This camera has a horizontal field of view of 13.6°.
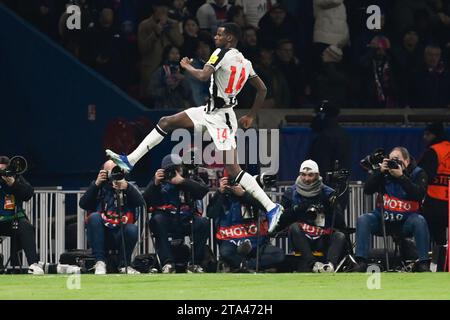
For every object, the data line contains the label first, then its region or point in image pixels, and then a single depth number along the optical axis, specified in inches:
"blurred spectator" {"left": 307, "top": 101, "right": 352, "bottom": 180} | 949.2
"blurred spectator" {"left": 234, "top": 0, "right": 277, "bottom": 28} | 1090.7
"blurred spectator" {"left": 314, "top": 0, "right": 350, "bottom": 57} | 1072.8
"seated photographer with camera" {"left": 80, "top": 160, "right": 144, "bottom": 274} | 868.6
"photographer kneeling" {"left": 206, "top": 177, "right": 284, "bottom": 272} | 872.3
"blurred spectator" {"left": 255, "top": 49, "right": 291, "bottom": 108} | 1039.0
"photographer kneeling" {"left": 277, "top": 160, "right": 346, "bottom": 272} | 863.1
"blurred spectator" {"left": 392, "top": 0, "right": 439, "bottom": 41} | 1098.7
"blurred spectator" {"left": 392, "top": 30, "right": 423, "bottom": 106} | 1072.2
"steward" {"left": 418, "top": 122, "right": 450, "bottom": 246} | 912.9
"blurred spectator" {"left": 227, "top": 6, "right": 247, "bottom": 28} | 1062.4
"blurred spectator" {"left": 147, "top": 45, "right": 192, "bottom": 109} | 1025.5
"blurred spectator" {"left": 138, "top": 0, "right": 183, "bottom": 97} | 1047.0
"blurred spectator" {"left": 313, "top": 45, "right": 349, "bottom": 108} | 1050.7
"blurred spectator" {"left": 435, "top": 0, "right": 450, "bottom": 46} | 1105.9
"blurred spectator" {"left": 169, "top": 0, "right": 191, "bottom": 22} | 1066.1
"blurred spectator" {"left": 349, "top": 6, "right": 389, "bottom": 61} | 1079.0
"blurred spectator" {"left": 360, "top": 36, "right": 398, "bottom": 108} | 1066.7
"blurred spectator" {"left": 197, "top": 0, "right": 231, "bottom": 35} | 1075.3
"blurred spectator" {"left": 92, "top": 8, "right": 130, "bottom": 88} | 1049.5
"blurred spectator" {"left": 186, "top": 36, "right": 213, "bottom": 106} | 1028.5
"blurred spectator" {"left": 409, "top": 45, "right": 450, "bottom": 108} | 1069.8
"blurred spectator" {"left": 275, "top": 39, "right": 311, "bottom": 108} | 1056.2
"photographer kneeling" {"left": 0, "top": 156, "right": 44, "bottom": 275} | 876.6
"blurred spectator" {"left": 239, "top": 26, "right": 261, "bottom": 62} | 1047.0
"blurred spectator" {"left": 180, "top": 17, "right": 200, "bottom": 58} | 1043.9
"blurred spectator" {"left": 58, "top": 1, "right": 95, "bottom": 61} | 1051.3
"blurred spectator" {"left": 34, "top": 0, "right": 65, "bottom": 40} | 1065.5
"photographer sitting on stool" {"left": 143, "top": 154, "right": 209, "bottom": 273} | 877.8
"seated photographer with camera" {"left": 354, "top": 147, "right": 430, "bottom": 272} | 863.7
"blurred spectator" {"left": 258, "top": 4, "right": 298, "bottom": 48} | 1064.8
